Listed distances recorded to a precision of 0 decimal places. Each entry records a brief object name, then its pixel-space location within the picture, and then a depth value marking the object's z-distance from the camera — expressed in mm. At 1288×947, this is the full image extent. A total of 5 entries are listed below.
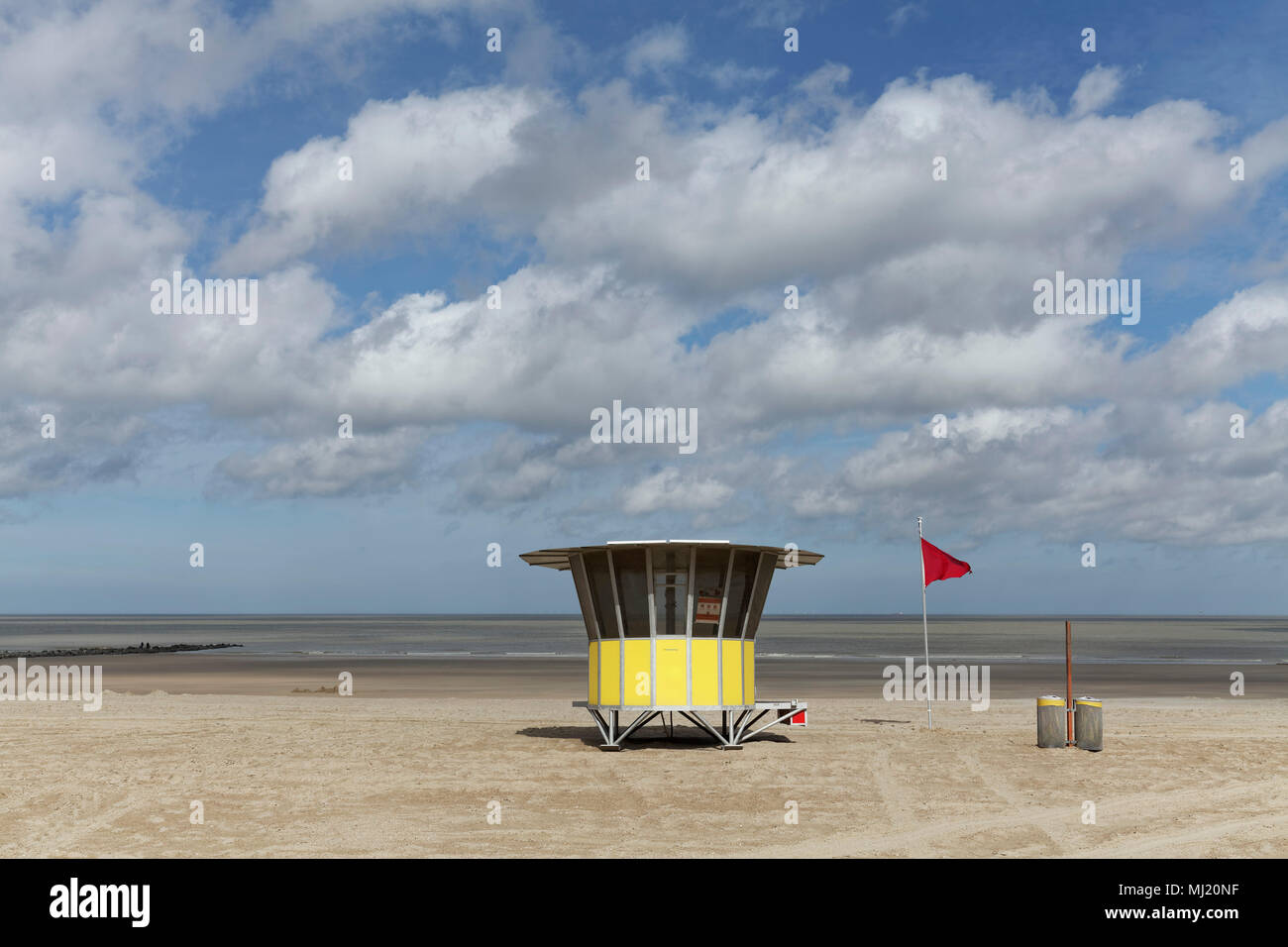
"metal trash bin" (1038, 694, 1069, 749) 19500
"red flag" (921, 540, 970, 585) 22766
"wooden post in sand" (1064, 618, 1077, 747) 19706
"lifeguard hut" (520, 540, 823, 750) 19453
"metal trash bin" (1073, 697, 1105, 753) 19031
